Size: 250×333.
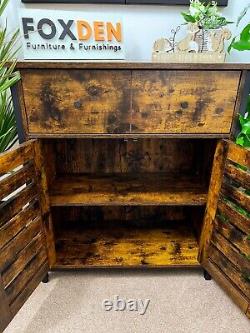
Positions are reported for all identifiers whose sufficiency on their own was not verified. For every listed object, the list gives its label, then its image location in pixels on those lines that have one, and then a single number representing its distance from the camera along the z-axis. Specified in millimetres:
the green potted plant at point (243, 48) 1059
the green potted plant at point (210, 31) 1032
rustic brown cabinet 973
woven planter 1041
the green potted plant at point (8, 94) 921
